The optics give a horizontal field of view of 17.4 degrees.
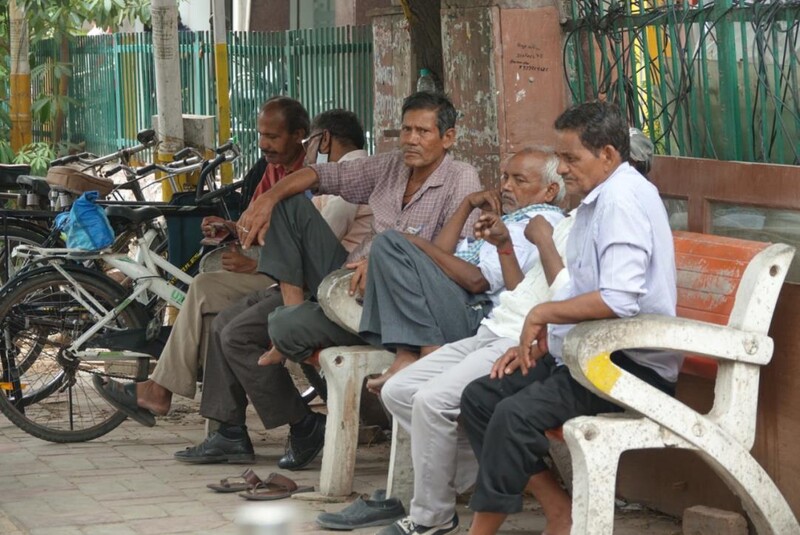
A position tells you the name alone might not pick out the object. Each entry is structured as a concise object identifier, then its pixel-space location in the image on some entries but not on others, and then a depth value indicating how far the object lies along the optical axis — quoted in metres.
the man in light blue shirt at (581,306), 7.68
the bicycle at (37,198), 14.15
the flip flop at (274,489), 10.52
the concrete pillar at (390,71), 13.58
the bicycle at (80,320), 12.69
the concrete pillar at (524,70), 10.83
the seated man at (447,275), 9.34
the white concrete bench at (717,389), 7.52
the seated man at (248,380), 11.39
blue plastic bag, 12.73
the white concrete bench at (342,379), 10.16
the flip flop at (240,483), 10.71
